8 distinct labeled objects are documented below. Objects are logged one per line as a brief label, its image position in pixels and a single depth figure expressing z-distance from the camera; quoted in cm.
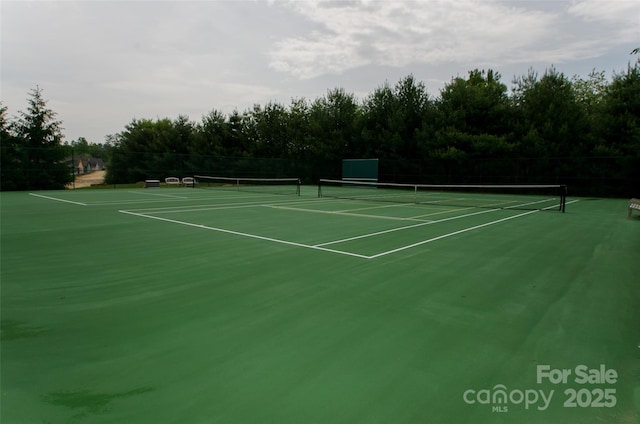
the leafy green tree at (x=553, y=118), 2105
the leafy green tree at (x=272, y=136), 3444
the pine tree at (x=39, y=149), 1972
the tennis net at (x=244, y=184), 2110
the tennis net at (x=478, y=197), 1360
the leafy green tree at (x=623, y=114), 1888
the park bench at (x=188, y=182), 2418
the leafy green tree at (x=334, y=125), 2983
